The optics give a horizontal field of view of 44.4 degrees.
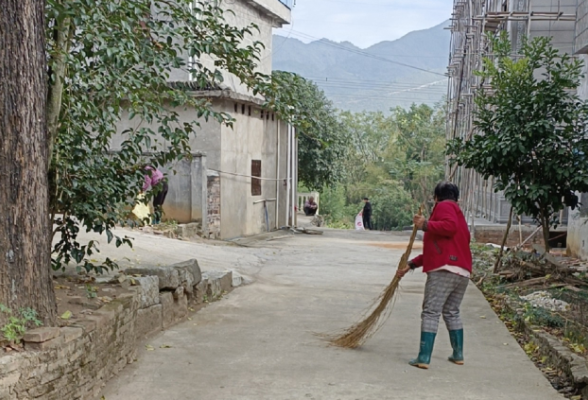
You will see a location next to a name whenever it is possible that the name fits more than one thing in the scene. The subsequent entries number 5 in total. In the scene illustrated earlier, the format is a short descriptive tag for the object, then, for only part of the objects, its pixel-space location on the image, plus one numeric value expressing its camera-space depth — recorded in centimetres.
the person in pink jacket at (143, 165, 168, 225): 711
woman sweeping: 576
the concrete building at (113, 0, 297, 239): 1578
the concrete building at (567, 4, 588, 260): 1193
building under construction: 1780
